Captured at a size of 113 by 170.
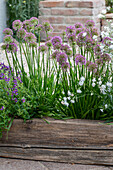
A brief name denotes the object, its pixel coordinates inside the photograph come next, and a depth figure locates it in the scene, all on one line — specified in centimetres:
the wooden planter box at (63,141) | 207
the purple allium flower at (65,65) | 199
